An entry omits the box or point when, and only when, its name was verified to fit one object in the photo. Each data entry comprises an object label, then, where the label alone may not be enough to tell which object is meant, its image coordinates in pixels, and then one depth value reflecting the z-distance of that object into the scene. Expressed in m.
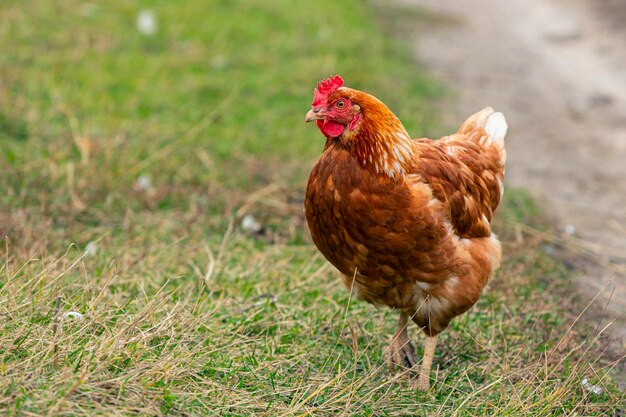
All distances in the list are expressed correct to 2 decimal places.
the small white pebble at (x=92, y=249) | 9.09
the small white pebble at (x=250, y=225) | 11.31
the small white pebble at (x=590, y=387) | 7.33
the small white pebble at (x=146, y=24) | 18.86
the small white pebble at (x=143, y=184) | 12.25
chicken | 7.20
